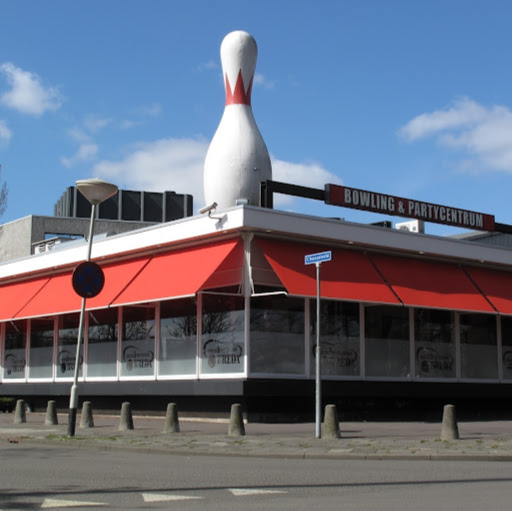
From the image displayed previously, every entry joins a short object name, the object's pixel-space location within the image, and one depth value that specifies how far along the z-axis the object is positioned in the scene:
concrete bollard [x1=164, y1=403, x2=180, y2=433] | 19.55
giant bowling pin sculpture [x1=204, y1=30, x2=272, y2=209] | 25.89
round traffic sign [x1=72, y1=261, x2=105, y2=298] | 18.53
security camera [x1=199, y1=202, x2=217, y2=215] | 23.88
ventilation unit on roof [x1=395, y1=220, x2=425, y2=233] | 29.05
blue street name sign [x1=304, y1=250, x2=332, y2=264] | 17.72
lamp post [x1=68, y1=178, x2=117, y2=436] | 18.45
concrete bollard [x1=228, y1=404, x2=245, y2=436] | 18.81
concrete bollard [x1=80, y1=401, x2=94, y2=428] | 21.77
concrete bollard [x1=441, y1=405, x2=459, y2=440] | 17.31
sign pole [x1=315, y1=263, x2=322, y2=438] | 17.67
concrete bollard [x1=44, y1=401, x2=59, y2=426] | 22.94
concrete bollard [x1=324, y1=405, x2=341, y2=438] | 17.55
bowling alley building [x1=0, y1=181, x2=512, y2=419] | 23.66
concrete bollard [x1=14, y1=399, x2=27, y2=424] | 23.75
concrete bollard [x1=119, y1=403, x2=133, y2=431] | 20.34
